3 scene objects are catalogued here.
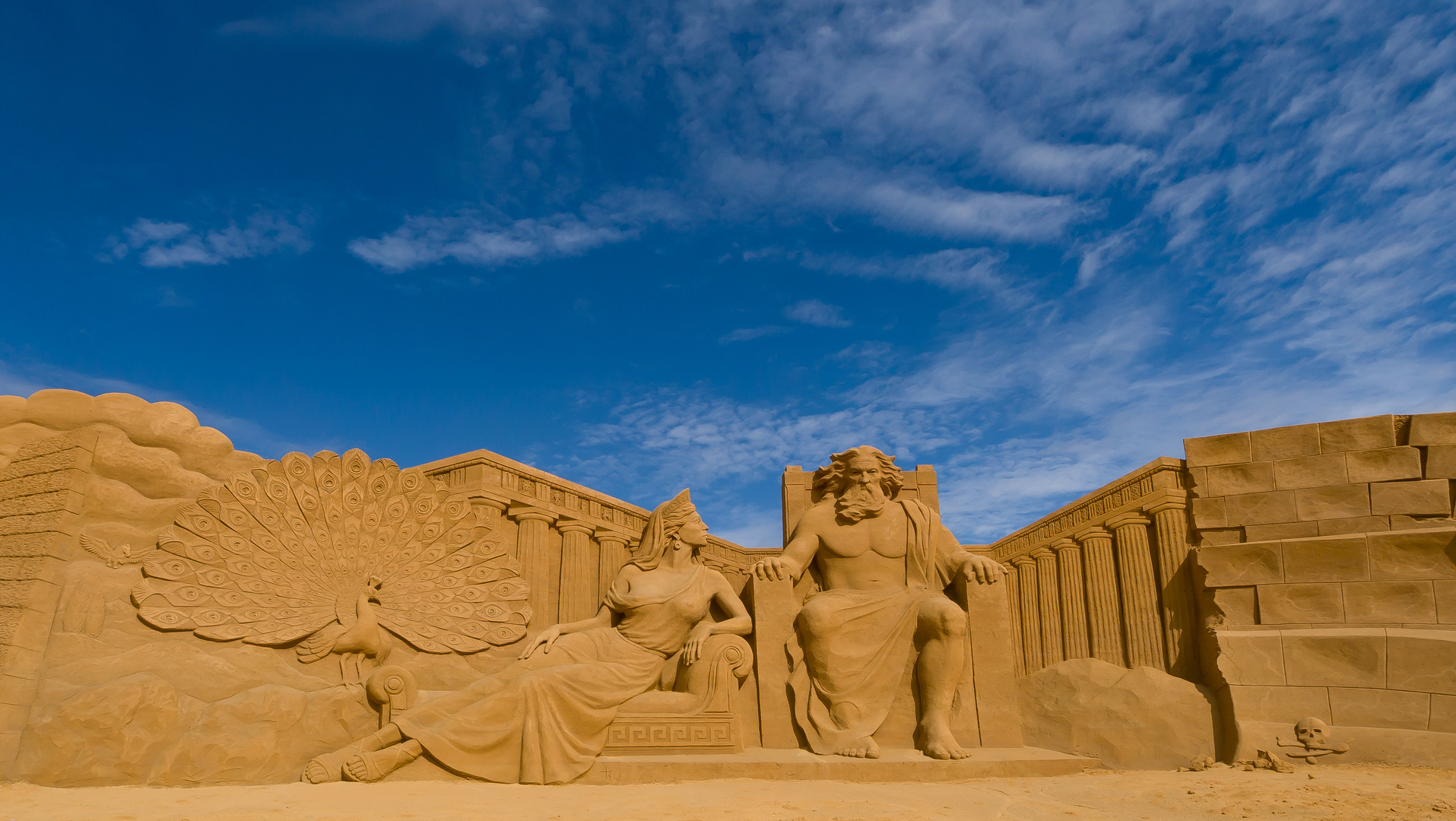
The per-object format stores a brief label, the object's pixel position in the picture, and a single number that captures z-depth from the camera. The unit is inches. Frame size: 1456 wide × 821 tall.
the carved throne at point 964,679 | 267.9
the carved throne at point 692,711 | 251.4
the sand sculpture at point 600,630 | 228.5
